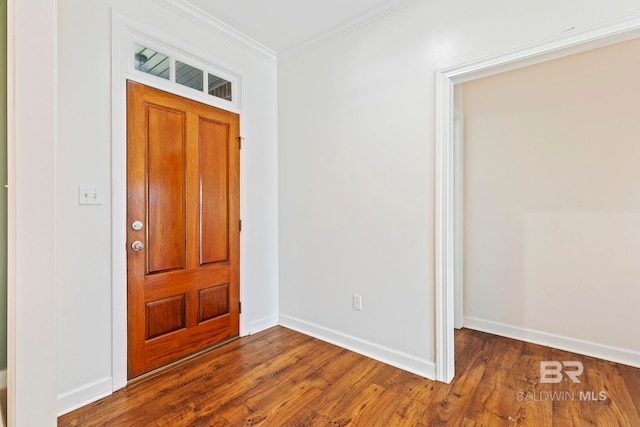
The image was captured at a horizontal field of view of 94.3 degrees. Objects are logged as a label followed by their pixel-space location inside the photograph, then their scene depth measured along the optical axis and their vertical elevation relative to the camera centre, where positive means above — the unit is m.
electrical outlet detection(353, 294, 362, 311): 2.49 -0.75
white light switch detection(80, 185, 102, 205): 1.80 +0.12
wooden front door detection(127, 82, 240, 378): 2.04 -0.09
